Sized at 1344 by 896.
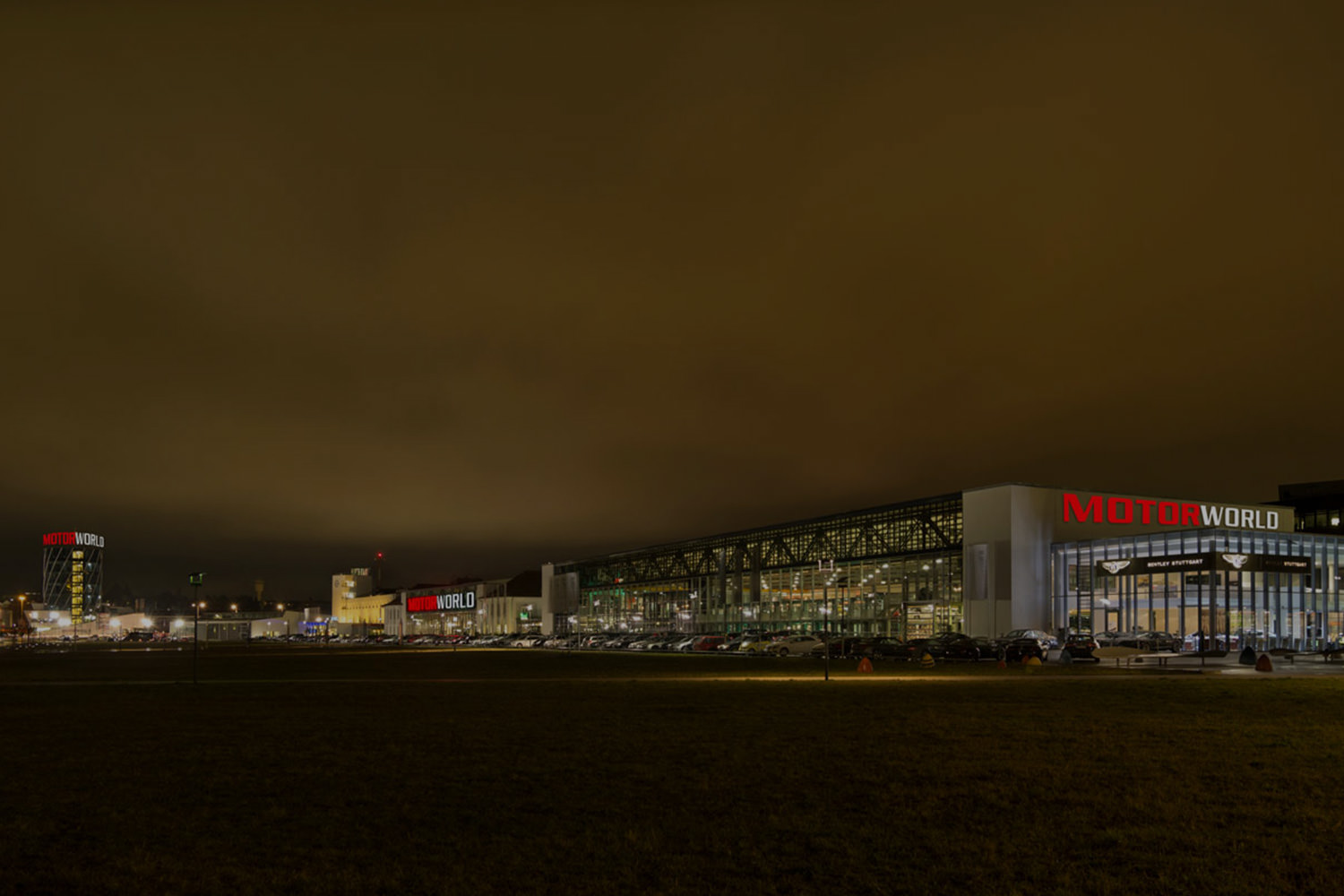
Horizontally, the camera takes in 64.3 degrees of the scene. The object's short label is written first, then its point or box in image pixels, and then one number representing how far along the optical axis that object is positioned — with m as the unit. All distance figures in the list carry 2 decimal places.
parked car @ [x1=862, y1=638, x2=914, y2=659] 65.81
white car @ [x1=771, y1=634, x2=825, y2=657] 75.31
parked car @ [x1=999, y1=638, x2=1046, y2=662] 58.76
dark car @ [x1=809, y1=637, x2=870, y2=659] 68.62
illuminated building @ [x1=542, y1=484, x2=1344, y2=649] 79.56
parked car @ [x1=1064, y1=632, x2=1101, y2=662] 57.34
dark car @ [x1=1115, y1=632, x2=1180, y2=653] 66.69
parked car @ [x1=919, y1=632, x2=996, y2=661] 61.53
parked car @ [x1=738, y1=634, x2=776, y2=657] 77.18
